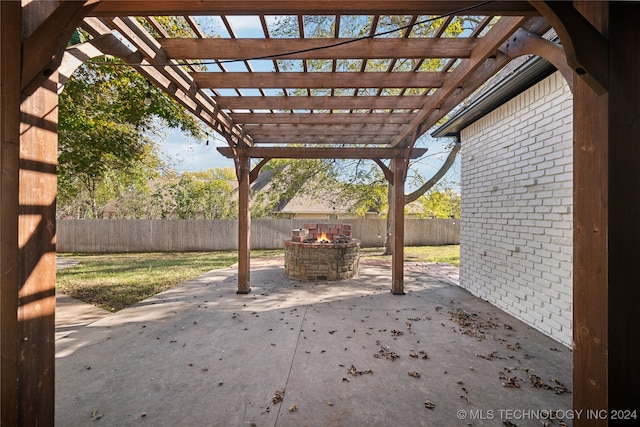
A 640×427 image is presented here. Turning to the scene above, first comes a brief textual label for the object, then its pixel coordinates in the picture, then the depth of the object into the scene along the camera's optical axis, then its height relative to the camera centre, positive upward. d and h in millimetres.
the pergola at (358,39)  1331 +364
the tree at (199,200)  14133 +946
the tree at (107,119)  5090 +2291
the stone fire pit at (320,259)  6566 -1087
